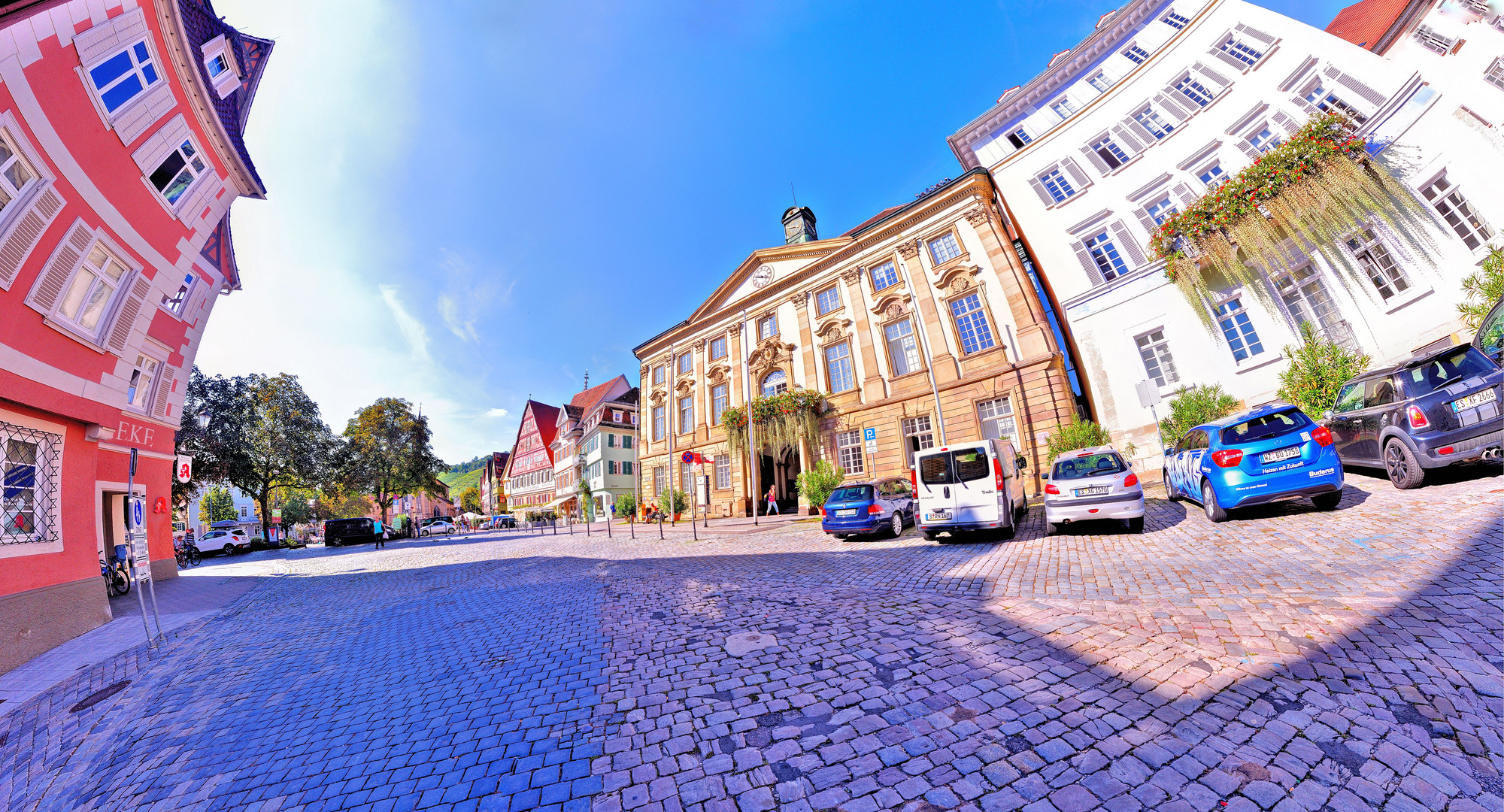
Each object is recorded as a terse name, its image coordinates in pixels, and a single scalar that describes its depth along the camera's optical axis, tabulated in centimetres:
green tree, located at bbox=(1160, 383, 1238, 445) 1334
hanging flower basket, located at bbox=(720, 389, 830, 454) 2225
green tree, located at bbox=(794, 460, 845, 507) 1906
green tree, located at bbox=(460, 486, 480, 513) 9894
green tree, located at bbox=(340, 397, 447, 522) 3528
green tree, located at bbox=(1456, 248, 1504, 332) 980
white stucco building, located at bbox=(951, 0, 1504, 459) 1116
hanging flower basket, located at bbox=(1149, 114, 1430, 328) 1171
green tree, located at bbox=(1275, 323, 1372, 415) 1155
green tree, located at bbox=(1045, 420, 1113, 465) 1466
